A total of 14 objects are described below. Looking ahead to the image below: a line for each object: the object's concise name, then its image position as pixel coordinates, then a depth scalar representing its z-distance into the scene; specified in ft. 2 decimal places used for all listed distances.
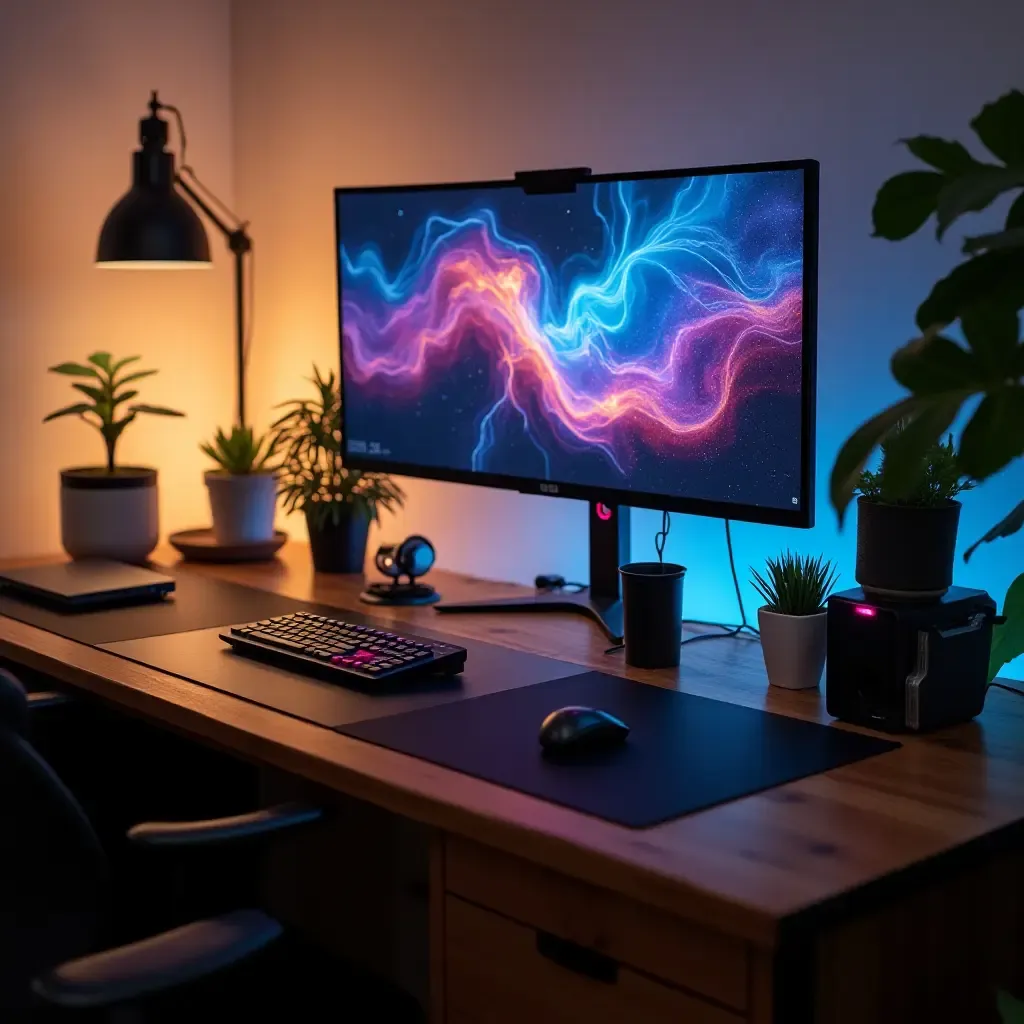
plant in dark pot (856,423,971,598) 4.77
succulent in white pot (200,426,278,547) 7.96
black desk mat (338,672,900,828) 4.09
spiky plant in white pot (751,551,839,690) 5.26
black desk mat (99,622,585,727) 5.03
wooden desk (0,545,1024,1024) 3.53
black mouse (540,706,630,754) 4.42
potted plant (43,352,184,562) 7.79
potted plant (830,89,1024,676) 3.22
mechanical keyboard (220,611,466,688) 5.31
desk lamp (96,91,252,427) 7.81
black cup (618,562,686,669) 5.58
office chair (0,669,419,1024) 3.71
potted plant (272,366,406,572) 7.58
